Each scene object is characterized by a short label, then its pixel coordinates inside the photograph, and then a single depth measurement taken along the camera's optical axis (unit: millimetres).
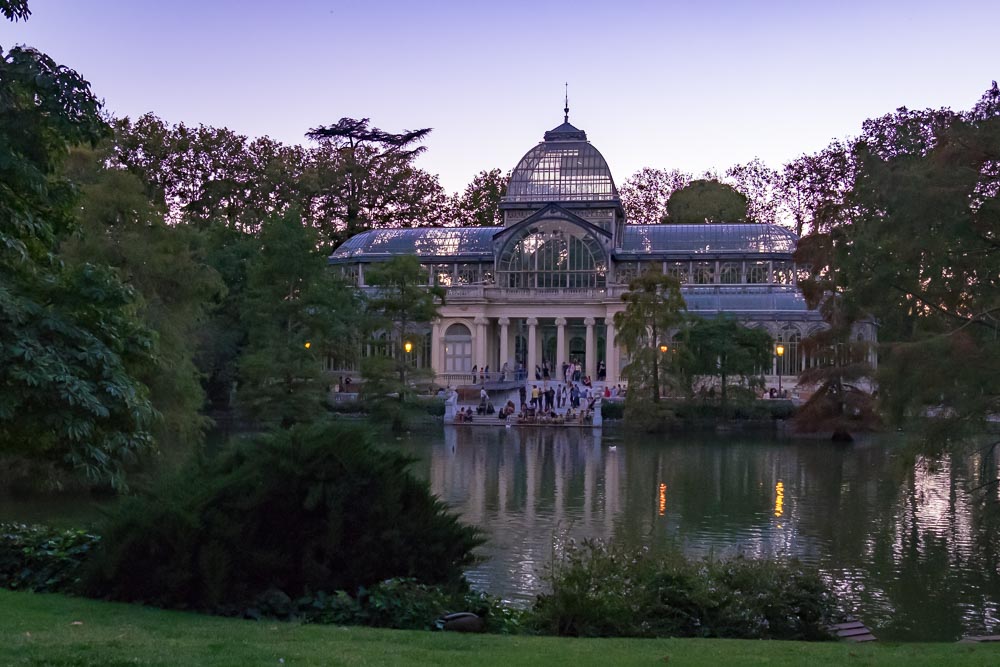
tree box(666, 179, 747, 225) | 76938
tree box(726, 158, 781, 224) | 77750
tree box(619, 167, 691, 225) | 82688
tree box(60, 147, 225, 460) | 25406
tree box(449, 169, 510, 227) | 81750
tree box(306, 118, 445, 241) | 76000
